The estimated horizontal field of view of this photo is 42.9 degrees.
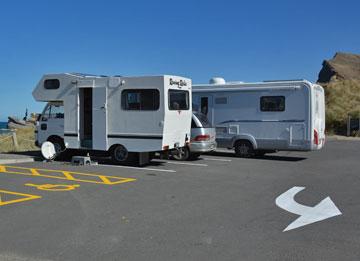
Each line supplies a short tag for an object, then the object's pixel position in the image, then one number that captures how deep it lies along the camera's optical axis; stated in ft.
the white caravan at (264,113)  51.42
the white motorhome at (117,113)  43.88
